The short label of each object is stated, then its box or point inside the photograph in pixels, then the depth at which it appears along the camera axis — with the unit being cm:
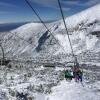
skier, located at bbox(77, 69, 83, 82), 1123
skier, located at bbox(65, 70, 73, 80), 1177
